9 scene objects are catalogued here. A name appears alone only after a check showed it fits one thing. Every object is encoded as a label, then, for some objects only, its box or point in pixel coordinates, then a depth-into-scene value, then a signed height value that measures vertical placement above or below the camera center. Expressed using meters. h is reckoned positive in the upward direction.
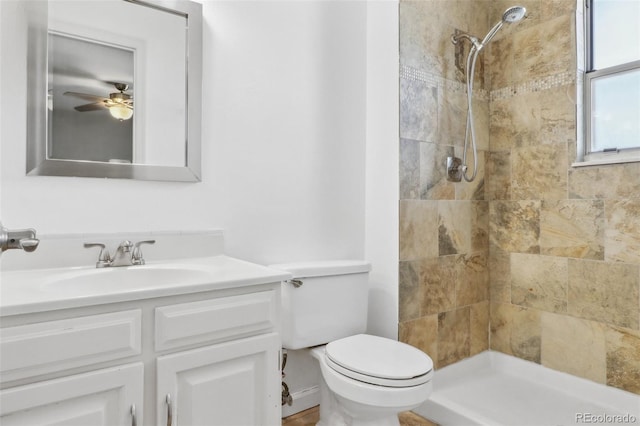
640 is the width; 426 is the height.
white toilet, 1.40 -0.57
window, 1.96 +0.68
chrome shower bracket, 2.21 +0.24
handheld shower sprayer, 2.19 +0.46
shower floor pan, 1.84 -0.95
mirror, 1.37 +0.45
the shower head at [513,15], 1.88 +0.94
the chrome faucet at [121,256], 1.40 -0.16
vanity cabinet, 0.92 -0.40
